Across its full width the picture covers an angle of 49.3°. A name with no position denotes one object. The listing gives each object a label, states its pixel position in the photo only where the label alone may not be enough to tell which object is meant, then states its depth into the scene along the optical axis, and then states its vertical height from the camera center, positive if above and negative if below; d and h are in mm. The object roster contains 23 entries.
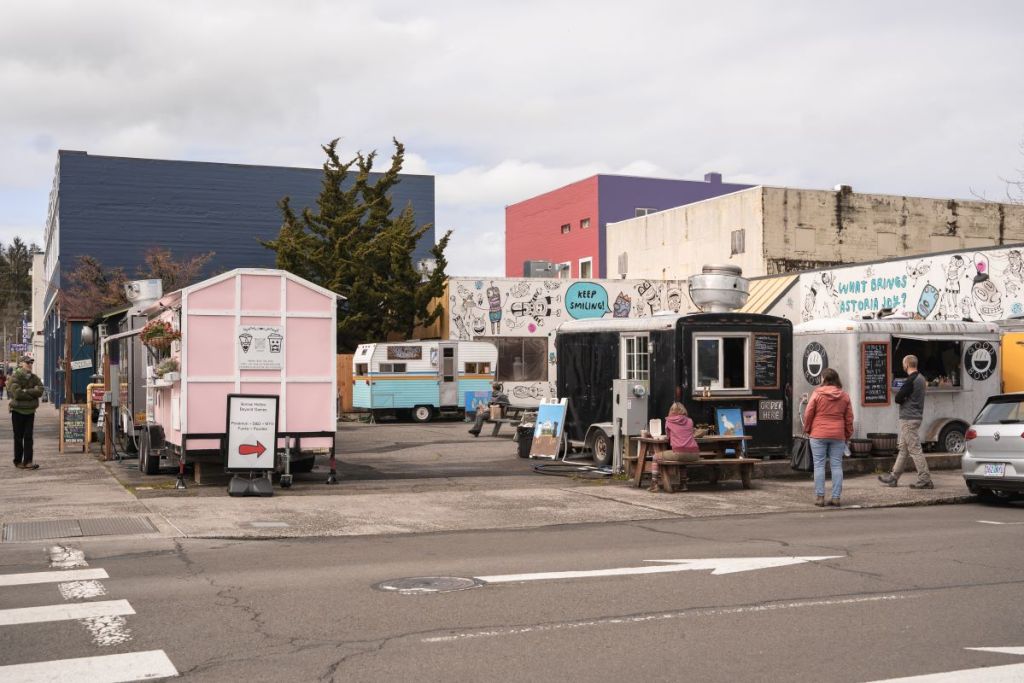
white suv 14023 -956
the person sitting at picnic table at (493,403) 27141 -724
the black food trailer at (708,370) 17750 +69
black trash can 21281 -1236
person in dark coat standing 17953 -525
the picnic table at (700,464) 15934 -1299
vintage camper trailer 34594 -81
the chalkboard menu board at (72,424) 21812 -971
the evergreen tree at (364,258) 39219 +4158
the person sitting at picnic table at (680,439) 15742 -918
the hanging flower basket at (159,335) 15945 +572
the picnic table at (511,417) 23905 -1082
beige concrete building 40500 +5476
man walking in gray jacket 15766 -610
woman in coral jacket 14492 -676
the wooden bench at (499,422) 26598 -1158
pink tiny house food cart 15594 +216
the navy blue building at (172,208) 48625 +7550
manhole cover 8492 -1640
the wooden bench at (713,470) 15922 -1408
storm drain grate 11219 -1609
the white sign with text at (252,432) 15219 -793
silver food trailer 19375 +162
